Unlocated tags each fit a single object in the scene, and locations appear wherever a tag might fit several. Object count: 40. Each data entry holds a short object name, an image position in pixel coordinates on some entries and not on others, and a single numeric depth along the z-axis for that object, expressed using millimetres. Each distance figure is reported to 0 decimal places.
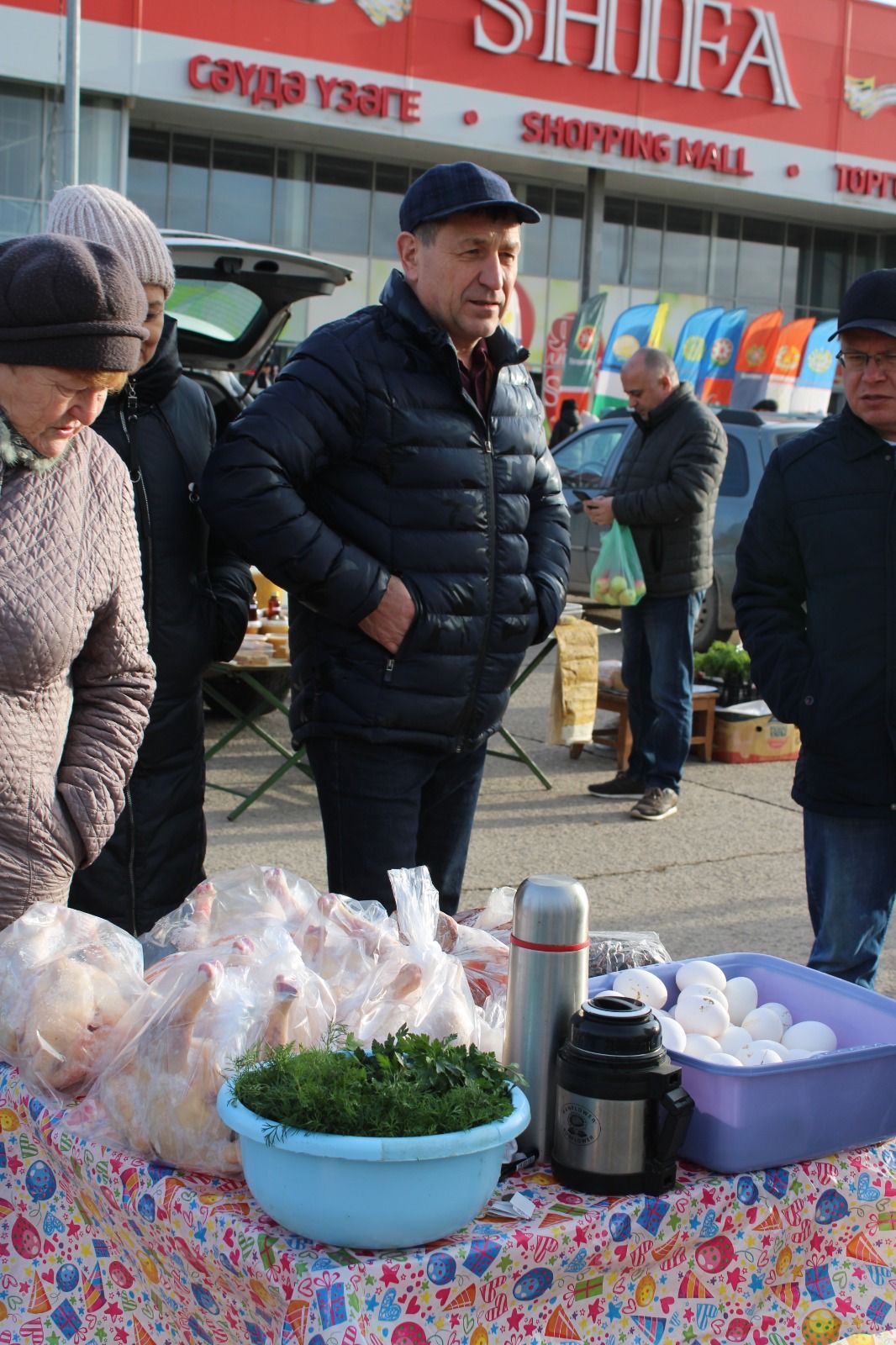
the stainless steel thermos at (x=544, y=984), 1873
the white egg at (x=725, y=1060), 1927
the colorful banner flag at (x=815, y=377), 24656
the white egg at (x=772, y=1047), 2008
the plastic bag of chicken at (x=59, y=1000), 1990
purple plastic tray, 1858
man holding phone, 7062
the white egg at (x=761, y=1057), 1979
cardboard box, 8586
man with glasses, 3471
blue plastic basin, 1564
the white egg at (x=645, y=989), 2186
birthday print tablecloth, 1616
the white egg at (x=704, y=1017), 2100
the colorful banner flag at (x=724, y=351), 24875
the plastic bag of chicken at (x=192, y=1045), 1812
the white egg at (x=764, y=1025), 2139
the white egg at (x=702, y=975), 2242
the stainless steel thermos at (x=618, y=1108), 1774
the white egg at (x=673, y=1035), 1987
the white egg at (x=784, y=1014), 2195
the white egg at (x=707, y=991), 2176
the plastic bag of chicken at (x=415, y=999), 1951
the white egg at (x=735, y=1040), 2062
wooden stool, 7934
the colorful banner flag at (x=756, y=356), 24375
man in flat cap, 3135
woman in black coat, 3266
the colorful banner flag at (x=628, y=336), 22391
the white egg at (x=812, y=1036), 2080
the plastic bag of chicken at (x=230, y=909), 2260
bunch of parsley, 1603
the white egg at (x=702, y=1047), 1974
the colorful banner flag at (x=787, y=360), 24234
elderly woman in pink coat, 2219
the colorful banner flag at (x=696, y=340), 24906
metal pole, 13867
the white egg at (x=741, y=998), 2232
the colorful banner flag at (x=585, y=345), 22734
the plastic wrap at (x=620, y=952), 2416
